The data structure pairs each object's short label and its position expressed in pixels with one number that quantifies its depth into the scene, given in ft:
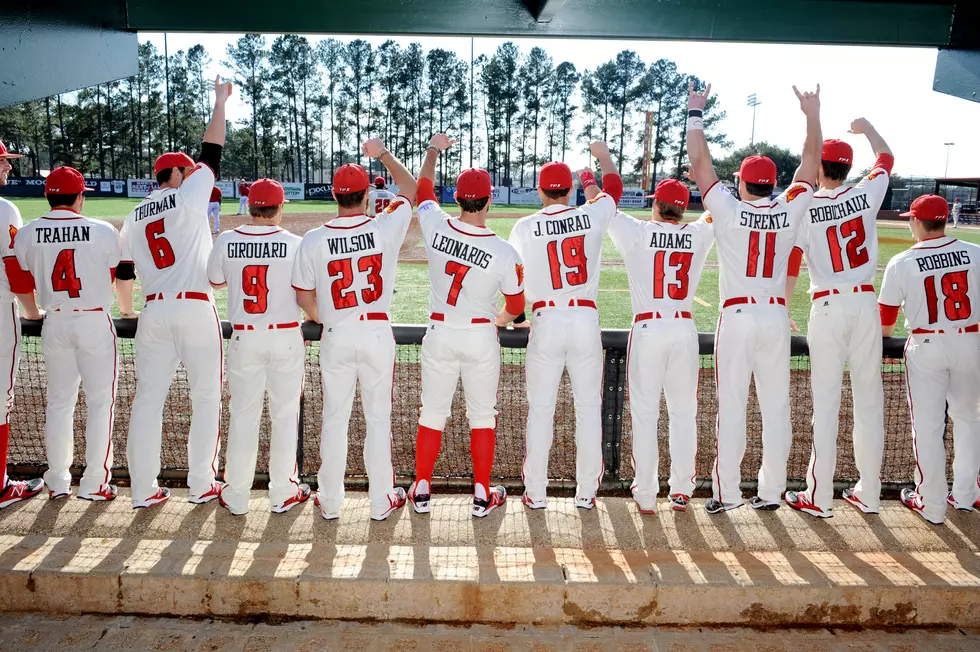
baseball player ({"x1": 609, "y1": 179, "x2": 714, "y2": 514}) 14.60
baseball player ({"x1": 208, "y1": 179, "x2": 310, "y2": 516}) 14.21
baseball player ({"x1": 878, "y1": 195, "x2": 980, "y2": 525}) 14.80
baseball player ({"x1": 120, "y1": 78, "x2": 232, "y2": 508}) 14.48
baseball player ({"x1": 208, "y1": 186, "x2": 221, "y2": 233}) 76.84
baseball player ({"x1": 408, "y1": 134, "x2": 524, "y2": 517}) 14.28
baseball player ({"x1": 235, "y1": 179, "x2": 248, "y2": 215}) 99.33
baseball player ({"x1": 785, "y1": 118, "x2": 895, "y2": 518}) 14.70
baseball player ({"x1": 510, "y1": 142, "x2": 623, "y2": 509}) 14.60
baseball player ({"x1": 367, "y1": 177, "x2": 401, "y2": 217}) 66.69
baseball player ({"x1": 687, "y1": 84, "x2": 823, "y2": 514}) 14.56
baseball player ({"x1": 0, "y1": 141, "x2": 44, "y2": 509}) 15.12
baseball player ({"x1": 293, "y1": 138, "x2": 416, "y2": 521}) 14.02
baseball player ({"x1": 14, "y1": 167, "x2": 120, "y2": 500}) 14.73
